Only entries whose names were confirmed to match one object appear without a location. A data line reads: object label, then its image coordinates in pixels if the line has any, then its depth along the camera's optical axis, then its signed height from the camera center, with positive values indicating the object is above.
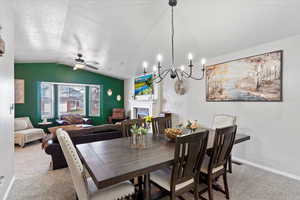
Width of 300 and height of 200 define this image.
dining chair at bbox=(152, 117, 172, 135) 2.86 -0.49
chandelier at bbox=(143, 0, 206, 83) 2.20 +0.60
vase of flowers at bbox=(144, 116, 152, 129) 2.51 -0.35
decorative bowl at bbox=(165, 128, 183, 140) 2.05 -0.47
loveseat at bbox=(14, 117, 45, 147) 4.28 -0.99
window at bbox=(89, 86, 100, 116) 7.30 -0.04
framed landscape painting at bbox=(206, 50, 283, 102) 2.72 +0.46
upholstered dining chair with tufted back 1.31 -0.81
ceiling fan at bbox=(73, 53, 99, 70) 4.04 +1.04
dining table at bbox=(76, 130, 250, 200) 1.22 -0.62
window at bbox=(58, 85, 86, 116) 6.60 +0.06
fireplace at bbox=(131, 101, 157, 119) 5.52 -0.37
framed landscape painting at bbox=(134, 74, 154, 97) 5.89 +0.56
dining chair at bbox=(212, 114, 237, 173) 2.73 -0.43
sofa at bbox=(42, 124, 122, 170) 2.83 -0.78
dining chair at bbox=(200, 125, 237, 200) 1.76 -0.73
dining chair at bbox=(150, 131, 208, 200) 1.44 -0.73
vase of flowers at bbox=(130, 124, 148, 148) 1.91 -0.53
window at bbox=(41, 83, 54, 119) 6.10 +0.02
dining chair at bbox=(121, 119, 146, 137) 2.60 -0.45
